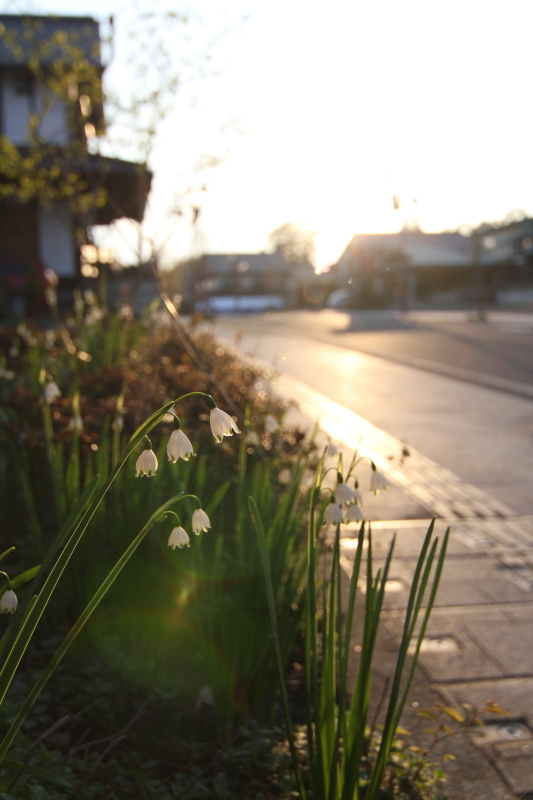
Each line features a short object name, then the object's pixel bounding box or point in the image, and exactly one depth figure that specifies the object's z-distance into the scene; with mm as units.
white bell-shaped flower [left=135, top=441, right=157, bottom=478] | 503
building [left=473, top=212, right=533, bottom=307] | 40751
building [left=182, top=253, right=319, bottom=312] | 51358
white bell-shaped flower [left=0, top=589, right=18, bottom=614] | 536
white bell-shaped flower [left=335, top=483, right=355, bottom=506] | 594
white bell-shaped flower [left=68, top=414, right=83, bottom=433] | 974
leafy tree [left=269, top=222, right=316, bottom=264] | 50336
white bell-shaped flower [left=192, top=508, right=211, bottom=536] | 574
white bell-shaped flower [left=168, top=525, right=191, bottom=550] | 566
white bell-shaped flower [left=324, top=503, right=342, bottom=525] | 587
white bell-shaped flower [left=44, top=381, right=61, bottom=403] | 1078
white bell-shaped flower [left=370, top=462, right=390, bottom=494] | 620
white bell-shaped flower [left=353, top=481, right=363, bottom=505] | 618
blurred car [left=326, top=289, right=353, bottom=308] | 37922
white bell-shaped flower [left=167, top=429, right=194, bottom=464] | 499
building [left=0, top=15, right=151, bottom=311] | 7935
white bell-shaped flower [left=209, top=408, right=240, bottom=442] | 480
